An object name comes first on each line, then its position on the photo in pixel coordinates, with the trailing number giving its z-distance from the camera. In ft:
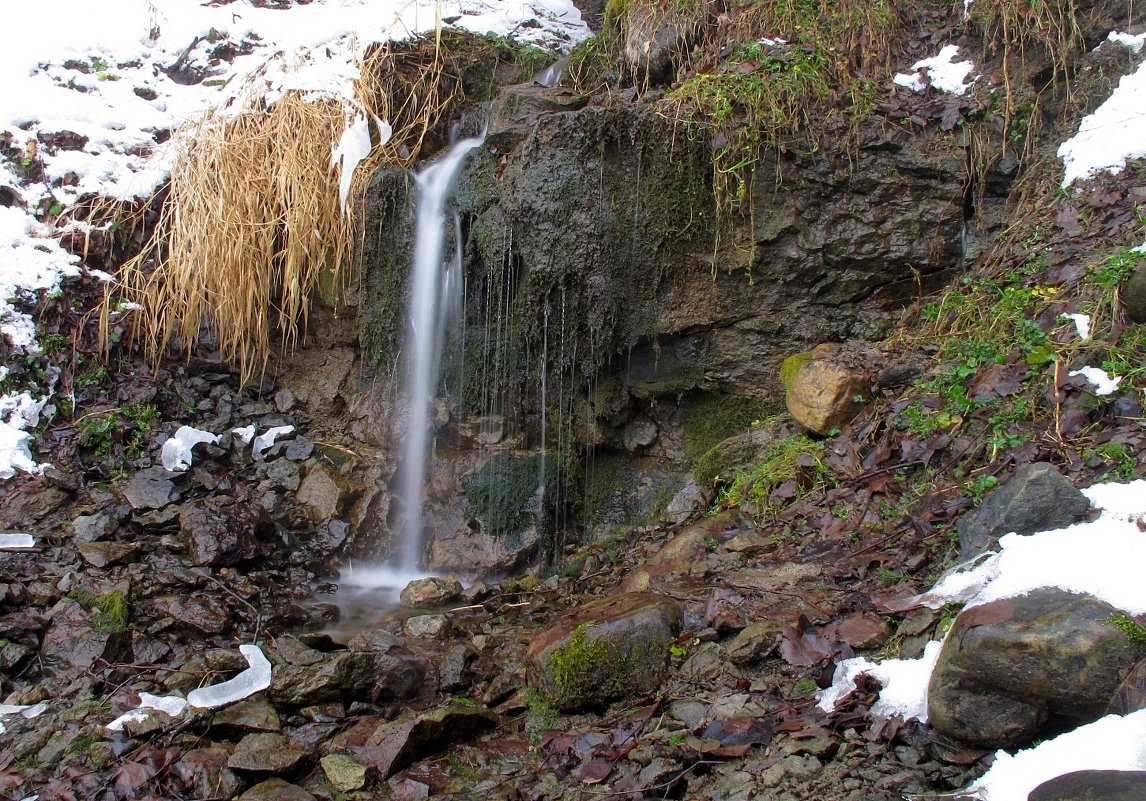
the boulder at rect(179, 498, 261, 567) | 13.91
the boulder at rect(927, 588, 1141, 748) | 6.27
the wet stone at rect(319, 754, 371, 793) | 8.73
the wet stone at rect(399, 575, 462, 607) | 14.52
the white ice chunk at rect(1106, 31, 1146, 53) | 14.70
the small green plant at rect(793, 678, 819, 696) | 8.09
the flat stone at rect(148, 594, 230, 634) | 12.09
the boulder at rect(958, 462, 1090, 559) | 8.24
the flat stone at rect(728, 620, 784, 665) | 8.90
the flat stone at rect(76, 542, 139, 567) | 12.95
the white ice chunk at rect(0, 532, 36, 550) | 12.83
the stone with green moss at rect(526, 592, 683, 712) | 9.21
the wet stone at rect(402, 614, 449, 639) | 12.59
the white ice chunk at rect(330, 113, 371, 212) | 17.34
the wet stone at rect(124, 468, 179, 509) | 14.62
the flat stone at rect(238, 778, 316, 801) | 8.46
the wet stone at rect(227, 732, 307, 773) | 8.82
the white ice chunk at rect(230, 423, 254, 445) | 16.99
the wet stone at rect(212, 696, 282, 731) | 9.62
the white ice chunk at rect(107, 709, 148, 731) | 9.48
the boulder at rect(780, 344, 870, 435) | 13.20
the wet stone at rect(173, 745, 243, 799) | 8.57
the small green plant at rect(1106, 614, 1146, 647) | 6.24
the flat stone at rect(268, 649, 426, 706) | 10.19
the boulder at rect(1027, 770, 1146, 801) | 4.93
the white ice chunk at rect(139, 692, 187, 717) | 9.90
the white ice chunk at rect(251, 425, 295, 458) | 17.08
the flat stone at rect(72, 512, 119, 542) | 13.52
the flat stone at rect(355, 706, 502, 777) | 9.05
